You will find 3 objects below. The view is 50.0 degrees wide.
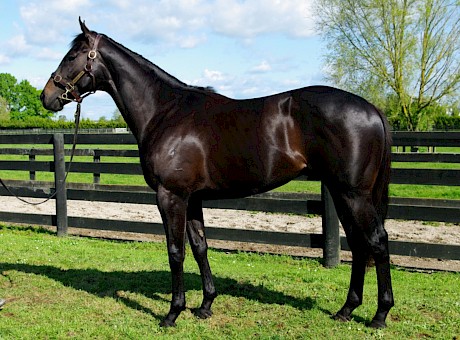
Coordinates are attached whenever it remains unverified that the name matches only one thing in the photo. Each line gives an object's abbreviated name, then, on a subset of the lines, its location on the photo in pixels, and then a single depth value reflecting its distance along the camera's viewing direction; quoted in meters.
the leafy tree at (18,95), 84.75
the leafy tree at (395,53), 24.81
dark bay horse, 3.90
